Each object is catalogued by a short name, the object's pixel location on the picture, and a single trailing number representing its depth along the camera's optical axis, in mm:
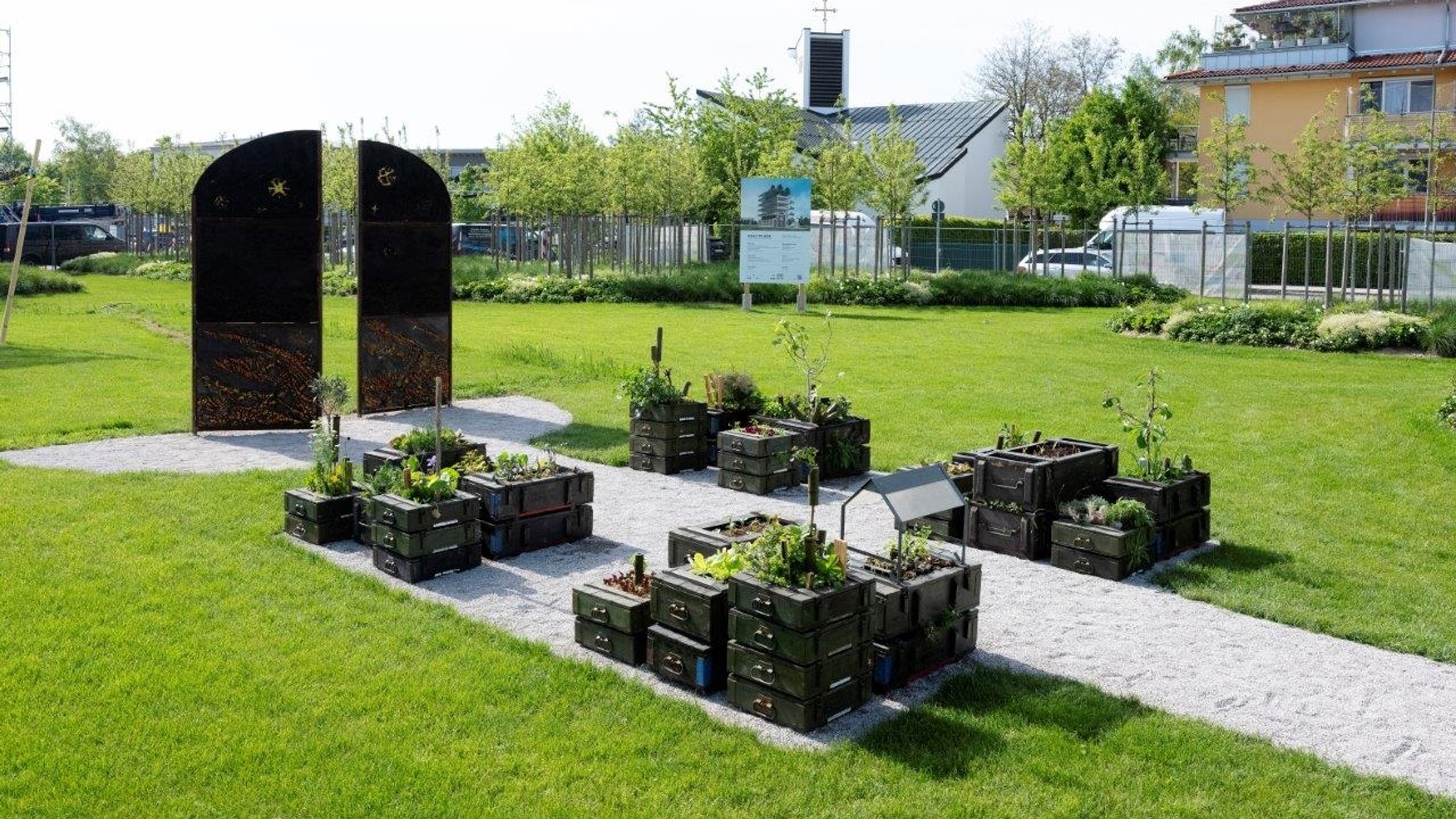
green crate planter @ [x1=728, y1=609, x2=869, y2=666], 6609
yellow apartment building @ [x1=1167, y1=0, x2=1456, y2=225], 48250
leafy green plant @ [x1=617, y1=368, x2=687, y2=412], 12742
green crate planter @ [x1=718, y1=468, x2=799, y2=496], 11820
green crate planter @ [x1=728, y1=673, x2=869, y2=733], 6633
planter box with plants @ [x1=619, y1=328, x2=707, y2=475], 12664
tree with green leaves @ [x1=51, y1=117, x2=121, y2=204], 87250
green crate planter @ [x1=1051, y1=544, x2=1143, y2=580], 9391
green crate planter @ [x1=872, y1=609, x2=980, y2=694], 7176
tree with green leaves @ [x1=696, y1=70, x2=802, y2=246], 51312
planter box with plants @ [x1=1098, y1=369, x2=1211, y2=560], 9805
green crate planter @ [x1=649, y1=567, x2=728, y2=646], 7105
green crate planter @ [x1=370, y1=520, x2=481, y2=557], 9016
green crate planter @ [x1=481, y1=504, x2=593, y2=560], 9727
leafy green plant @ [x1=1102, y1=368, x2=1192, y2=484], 10141
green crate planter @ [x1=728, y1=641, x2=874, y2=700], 6621
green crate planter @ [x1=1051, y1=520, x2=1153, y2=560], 9359
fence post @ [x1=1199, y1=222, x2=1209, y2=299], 32875
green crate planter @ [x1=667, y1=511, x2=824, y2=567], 8031
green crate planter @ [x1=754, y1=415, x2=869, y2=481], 12250
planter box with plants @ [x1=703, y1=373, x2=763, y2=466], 13125
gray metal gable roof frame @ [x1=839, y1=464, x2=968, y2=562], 7363
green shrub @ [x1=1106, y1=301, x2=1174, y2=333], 26156
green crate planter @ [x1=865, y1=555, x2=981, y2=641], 7176
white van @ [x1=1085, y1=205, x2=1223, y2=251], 43312
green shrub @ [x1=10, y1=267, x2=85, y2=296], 35906
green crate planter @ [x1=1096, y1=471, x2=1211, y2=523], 9781
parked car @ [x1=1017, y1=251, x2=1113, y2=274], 38875
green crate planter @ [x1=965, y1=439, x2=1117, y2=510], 9930
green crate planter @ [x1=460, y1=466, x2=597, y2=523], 9719
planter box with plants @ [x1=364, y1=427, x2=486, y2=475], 10758
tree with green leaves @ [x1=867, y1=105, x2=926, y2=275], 39719
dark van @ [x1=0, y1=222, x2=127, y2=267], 52281
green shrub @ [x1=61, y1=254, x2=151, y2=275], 49719
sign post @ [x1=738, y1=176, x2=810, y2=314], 31406
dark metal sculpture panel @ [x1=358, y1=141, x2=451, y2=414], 15891
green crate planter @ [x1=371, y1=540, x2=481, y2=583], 9070
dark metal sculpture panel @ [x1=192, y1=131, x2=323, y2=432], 14797
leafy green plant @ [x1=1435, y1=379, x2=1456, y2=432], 14816
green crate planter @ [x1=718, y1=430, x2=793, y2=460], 11797
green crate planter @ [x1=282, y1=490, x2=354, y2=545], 9984
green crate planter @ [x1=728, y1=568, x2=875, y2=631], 6582
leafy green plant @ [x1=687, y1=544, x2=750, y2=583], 7172
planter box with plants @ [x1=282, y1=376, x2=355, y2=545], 10008
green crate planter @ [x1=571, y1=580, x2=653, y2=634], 7504
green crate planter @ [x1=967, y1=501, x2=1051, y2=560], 9922
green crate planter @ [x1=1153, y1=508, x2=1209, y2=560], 9812
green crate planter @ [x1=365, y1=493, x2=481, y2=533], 9000
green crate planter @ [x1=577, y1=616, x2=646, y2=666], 7523
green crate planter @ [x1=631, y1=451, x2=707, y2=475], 12703
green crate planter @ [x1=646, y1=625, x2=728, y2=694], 7105
